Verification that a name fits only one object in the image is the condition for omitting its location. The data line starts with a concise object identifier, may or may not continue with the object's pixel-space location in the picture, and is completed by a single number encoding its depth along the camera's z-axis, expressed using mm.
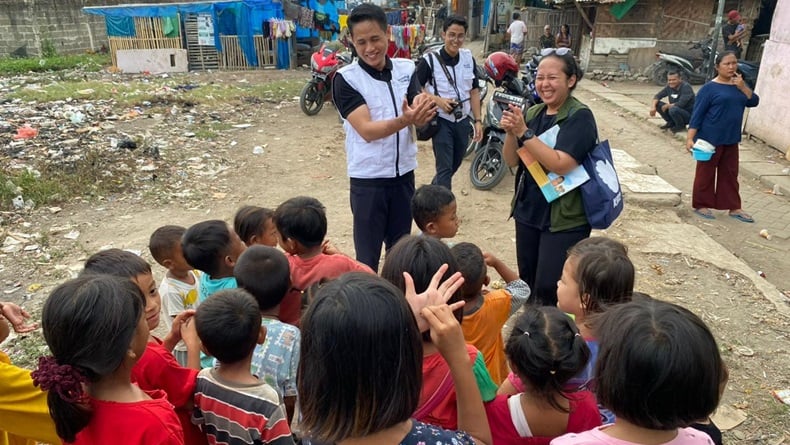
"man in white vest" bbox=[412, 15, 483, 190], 4734
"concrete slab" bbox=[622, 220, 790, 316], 4099
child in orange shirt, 1979
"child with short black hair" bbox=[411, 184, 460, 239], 2740
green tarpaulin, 12855
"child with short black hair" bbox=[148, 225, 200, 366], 2473
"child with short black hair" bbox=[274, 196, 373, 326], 2354
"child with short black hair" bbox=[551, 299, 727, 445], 1198
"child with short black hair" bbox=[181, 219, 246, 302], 2326
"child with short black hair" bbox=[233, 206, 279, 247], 2768
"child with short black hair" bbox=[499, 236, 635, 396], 1966
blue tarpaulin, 15758
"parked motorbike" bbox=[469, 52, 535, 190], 5902
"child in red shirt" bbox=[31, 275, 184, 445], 1292
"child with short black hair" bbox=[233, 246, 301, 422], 1950
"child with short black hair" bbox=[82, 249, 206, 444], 1623
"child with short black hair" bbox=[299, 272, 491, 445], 1078
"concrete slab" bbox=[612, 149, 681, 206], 5594
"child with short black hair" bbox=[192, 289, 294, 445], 1603
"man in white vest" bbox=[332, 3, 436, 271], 2787
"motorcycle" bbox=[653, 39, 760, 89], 11953
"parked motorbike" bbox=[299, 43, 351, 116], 9523
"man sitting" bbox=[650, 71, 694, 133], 8438
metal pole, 10562
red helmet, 6121
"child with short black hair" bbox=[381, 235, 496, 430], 1457
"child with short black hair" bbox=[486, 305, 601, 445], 1461
